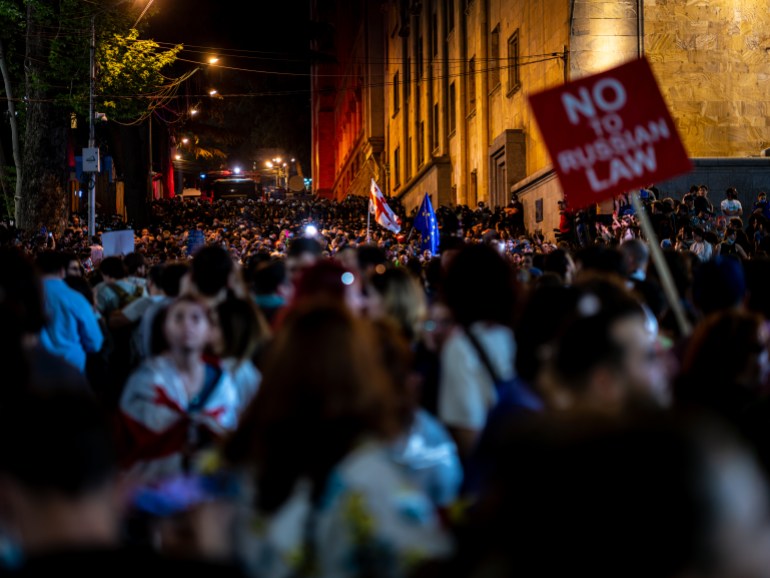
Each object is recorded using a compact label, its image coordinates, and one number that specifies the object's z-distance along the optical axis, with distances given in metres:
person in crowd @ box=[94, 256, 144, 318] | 9.98
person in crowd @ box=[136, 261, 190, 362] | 7.55
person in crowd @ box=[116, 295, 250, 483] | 4.53
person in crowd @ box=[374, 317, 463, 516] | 3.40
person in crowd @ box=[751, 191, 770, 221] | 22.78
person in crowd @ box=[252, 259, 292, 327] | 6.98
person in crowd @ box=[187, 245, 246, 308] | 6.54
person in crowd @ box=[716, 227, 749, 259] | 18.95
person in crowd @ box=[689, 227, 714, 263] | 17.52
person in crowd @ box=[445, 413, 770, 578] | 1.46
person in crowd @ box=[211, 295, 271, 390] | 5.32
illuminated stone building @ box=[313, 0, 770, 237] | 27.92
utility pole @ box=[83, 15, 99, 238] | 28.17
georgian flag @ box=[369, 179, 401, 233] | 23.54
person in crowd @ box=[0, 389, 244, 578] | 2.02
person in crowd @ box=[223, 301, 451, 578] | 2.71
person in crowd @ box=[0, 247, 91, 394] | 4.11
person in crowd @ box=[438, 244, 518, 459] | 4.33
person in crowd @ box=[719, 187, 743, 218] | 22.66
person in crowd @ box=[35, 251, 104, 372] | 7.74
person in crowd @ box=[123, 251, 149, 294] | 11.51
